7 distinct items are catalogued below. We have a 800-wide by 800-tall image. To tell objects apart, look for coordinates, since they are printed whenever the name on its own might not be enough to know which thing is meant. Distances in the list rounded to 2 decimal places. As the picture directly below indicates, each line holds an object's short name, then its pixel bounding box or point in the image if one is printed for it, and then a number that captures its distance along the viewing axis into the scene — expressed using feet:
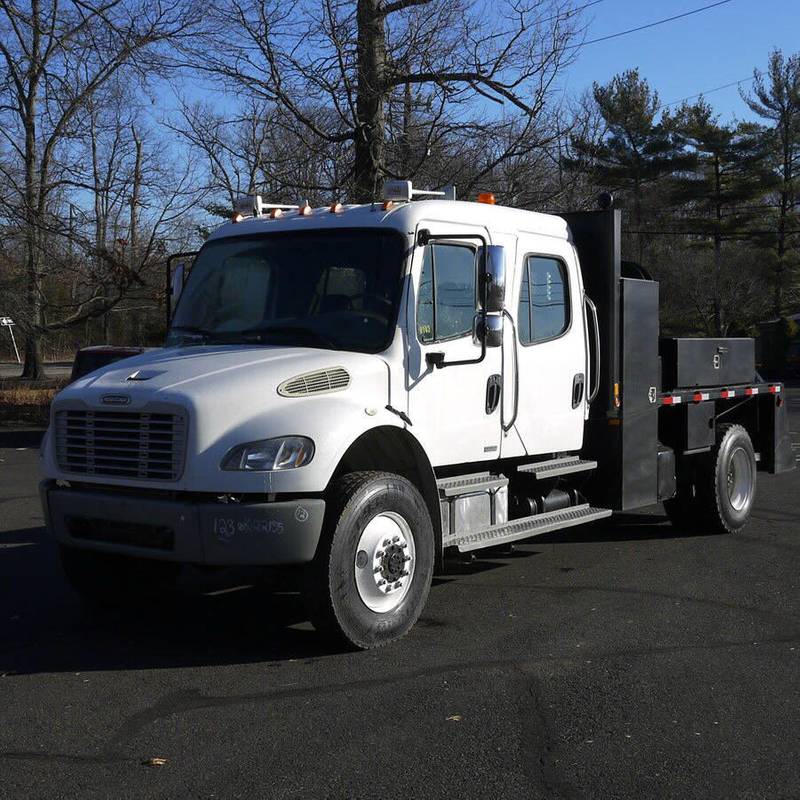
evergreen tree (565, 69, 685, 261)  169.37
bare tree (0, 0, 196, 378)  50.08
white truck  19.75
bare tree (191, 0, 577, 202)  58.80
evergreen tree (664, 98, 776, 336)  171.94
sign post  82.98
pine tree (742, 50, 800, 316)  176.55
